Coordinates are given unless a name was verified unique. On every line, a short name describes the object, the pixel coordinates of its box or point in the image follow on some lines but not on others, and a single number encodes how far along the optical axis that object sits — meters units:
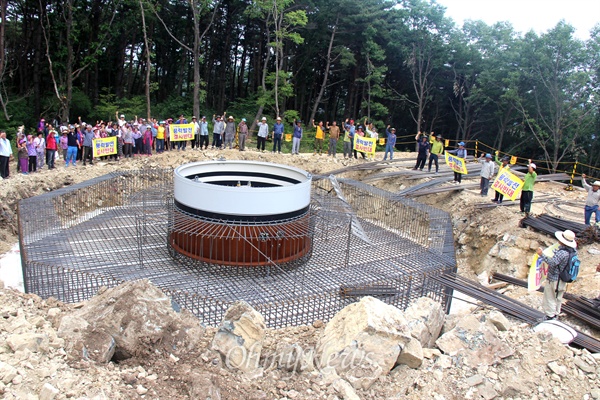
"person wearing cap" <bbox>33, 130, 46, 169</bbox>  15.64
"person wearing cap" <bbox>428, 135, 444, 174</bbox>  18.40
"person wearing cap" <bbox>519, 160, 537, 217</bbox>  13.06
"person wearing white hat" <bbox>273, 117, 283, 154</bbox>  20.44
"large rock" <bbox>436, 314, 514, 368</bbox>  5.89
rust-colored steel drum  10.34
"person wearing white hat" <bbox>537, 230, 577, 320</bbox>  7.90
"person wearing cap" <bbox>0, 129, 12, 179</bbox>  14.11
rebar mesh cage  8.75
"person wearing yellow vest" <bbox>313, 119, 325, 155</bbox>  22.05
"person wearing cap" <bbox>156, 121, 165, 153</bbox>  19.39
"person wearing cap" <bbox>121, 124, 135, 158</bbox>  18.05
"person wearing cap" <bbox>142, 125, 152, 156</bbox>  18.89
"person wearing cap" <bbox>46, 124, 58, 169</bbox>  15.64
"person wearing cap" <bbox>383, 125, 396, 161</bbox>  20.48
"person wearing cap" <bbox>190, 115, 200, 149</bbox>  20.27
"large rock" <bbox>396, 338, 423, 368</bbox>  5.68
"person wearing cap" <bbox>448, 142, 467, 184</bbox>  16.75
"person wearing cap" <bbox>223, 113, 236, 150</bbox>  21.02
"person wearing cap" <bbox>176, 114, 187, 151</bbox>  20.06
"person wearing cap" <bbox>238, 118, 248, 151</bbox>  20.39
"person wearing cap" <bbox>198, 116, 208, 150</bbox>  20.53
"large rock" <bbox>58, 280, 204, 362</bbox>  5.34
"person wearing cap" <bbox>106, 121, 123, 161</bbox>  17.97
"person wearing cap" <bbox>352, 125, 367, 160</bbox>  21.08
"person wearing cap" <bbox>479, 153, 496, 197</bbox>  15.35
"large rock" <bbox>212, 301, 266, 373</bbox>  5.54
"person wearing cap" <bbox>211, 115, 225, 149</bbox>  20.62
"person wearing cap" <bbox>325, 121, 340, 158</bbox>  21.27
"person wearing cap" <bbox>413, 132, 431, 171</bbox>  18.55
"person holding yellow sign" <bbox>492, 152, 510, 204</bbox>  14.27
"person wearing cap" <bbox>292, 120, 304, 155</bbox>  21.08
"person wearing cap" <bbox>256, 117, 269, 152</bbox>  20.61
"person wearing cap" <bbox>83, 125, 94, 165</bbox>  16.97
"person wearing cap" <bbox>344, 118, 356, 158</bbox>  21.25
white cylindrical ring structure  10.46
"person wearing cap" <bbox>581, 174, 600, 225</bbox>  12.16
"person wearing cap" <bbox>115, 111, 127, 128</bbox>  18.08
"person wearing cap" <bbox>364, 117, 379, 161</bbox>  21.30
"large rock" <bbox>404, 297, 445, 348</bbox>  6.28
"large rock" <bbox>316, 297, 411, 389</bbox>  5.54
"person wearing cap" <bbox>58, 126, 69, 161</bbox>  17.17
